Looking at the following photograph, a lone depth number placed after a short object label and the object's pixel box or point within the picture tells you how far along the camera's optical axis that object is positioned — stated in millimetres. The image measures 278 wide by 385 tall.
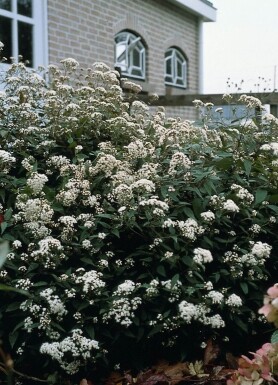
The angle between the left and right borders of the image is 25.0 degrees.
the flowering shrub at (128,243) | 2523
